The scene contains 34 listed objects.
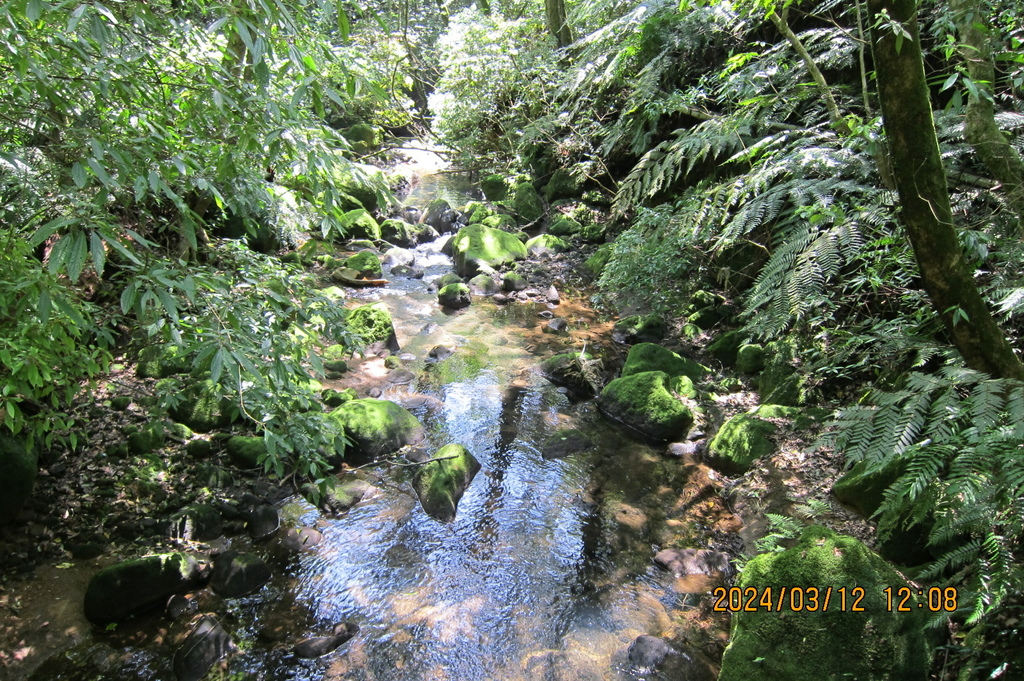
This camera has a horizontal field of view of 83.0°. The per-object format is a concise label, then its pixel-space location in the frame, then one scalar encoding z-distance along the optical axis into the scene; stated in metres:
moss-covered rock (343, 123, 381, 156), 15.76
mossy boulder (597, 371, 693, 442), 5.01
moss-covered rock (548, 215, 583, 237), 10.58
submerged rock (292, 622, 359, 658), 2.99
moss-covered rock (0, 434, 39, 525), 3.22
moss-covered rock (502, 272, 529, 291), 8.82
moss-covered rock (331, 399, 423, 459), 4.71
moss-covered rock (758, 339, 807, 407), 4.54
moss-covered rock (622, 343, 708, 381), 5.79
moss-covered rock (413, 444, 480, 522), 4.15
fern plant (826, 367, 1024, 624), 1.76
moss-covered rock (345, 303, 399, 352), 6.75
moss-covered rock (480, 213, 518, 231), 10.89
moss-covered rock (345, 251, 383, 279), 9.12
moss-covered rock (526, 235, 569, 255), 10.14
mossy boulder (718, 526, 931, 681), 2.33
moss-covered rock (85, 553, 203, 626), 3.03
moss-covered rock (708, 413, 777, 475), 4.21
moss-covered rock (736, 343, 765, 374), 5.46
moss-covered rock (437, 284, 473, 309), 8.32
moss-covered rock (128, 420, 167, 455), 3.97
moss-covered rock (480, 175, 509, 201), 12.66
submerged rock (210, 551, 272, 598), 3.33
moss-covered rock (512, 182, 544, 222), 11.44
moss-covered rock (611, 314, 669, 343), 6.86
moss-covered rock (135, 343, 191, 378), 4.71
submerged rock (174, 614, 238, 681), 2.83
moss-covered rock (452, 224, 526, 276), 9.53
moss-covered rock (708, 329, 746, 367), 5.84
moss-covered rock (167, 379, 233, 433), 4.48
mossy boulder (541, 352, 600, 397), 5.94
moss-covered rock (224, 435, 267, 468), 4.27
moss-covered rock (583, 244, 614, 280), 8.23
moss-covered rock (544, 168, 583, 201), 10.99
